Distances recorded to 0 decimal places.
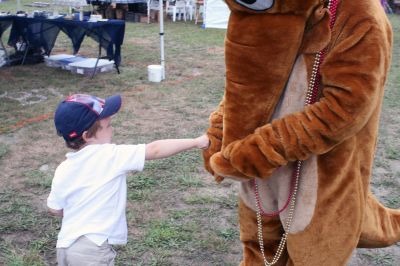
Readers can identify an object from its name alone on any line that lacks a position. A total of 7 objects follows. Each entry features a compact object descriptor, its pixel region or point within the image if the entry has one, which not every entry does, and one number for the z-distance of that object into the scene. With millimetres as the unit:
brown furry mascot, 1317
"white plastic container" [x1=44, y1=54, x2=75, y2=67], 8047
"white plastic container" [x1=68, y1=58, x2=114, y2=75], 7500
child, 1827
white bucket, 7035
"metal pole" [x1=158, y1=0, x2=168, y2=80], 7058
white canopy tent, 13352
